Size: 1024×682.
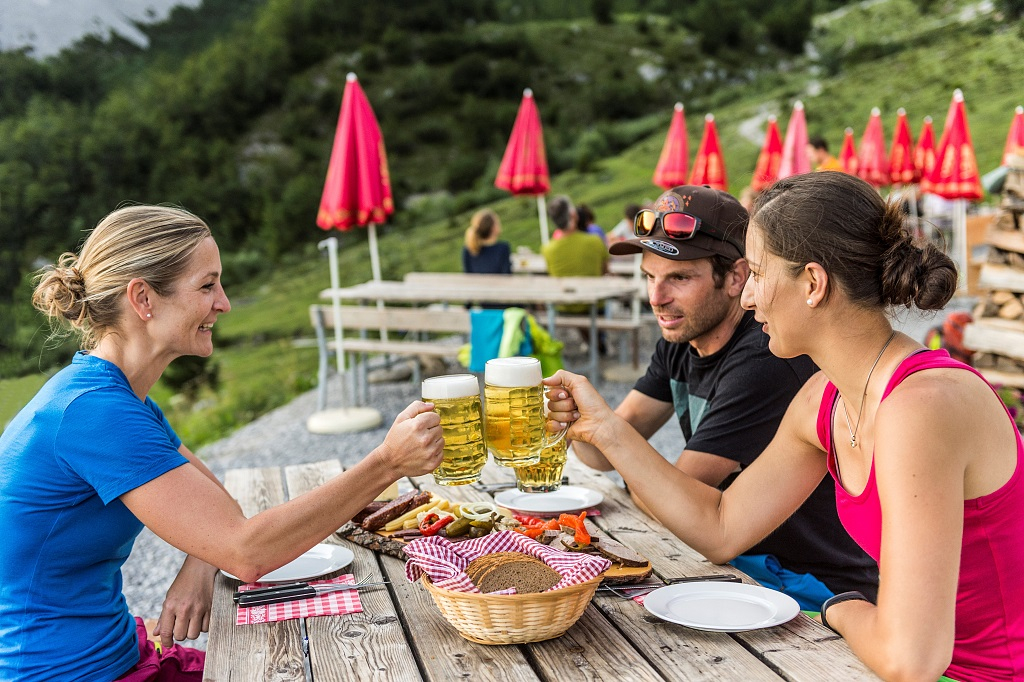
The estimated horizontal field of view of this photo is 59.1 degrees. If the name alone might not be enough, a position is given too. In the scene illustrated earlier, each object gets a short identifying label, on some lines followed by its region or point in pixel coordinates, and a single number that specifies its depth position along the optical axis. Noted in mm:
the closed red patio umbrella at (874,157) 10703
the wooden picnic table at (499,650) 1250
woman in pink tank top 1203
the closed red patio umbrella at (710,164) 9281
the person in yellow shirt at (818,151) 8422
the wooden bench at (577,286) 6961
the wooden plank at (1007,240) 5250
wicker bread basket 1265
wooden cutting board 1550
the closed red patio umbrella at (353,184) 6148
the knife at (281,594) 1526
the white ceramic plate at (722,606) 1370
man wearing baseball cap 1910
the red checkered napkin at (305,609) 1469
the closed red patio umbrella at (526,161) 8250
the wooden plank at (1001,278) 5227
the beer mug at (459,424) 1496
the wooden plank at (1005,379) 5354
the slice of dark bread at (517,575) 1296
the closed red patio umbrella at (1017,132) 8253
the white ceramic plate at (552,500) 1948
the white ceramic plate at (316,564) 1609
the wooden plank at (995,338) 5312
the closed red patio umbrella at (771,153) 9422
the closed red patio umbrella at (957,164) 8789
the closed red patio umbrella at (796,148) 8305
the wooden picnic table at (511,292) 6305
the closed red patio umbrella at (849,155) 12171
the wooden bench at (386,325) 5980
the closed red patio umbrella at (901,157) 11375
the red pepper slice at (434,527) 1711
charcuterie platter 1586
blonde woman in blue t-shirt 1461
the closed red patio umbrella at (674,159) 9250
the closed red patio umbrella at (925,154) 10672
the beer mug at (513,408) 1540
